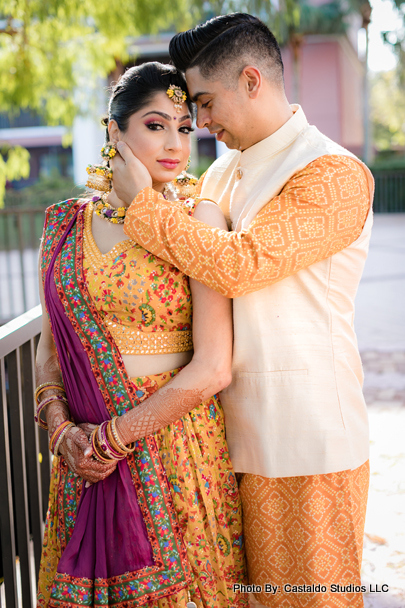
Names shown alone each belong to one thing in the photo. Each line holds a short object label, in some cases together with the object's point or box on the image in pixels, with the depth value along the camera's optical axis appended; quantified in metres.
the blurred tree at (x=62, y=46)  6.73
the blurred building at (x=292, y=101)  21.53
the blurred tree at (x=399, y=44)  22.23
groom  1.71
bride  1.79
